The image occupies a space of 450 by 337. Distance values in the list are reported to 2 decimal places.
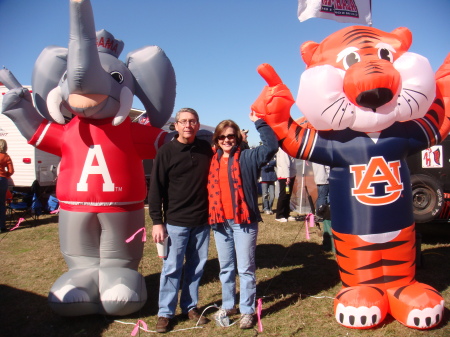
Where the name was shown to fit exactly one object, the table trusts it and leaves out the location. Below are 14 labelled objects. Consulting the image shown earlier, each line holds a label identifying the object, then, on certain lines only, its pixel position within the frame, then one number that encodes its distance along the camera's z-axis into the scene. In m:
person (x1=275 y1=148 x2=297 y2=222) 7.81
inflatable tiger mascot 2.79
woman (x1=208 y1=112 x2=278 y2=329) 2.87
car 4.52
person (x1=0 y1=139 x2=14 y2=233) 7.35
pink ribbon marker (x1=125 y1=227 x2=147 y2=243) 3.23
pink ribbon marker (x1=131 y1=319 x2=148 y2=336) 2.80
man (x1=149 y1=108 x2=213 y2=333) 2.95
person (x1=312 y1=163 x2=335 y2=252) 5.24
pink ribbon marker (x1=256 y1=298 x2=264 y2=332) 2.93
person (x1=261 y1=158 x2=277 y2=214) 8.77
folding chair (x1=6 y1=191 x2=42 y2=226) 8.32
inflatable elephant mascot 3.11
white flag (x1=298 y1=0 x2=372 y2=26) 3.65
